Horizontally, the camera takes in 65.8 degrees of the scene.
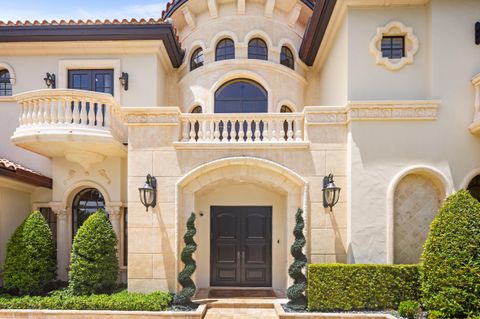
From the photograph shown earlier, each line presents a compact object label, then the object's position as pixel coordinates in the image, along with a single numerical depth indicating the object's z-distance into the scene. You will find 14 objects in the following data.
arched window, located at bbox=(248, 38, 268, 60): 13.51
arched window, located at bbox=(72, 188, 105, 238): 12.09
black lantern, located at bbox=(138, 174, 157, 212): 9.69
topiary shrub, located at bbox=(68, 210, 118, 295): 9.76
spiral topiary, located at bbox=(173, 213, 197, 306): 9.34
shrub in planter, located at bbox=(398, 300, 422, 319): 8.28
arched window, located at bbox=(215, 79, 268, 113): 13.20
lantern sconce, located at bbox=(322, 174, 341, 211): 9.48
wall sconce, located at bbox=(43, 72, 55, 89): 12.38
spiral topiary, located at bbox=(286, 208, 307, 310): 9.20
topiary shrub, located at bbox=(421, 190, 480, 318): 7.61
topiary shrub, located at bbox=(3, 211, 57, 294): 9.97
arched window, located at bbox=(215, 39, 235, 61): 13.43
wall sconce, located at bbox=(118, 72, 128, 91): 12.32
